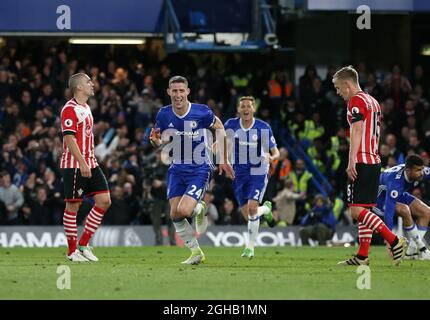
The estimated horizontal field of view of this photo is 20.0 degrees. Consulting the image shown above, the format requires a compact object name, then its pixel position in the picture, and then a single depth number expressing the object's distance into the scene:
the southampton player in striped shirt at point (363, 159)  16.08
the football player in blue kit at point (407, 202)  18.92
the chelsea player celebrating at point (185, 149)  16.97
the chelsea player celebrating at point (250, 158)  20.05
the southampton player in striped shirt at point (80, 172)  17.42
